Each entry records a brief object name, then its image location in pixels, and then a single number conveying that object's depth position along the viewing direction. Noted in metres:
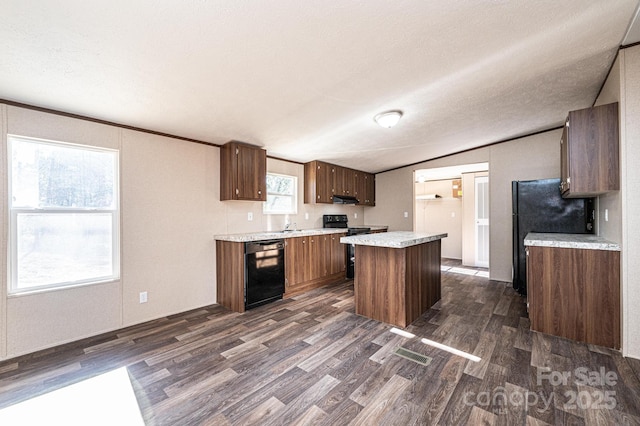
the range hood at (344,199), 5.49
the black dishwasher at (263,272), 3.38
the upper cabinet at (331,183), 5.07
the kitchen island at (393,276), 2.84
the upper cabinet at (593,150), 2.23
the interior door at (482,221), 5.88
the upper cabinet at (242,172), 3.67
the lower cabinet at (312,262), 4.02
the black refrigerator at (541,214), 3.44
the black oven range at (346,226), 5.14
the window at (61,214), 2.39
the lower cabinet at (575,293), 2.30
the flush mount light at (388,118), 2.96
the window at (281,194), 4.59
